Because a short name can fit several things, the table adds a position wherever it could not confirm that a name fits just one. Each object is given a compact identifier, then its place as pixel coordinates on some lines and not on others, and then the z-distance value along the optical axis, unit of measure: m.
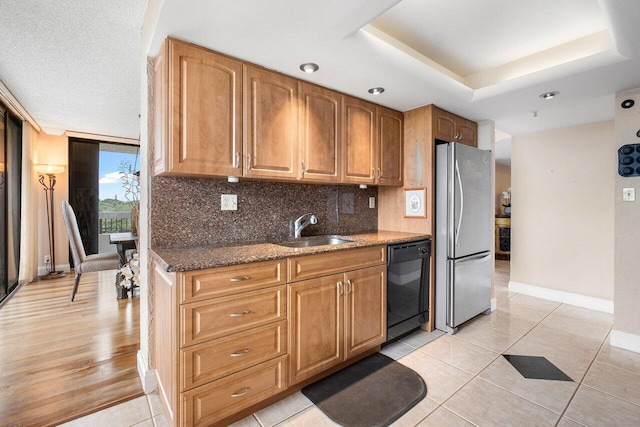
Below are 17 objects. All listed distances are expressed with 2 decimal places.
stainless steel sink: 2.34
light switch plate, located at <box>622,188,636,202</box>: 2.48
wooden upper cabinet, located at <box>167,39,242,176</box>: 1.69
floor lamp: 4.78
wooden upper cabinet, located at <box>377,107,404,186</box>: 2.79
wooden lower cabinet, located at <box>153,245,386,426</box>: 1.43
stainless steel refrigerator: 2.71
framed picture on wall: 2.83
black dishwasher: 2.41
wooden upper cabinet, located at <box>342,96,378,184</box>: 2.51
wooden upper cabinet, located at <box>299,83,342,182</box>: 2.25
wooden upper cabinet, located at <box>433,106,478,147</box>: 2.84
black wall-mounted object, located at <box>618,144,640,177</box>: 2.45
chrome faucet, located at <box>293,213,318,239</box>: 2.52
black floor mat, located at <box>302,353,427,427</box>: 1.67
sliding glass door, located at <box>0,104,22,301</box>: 3.61
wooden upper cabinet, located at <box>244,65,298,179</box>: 1.96
